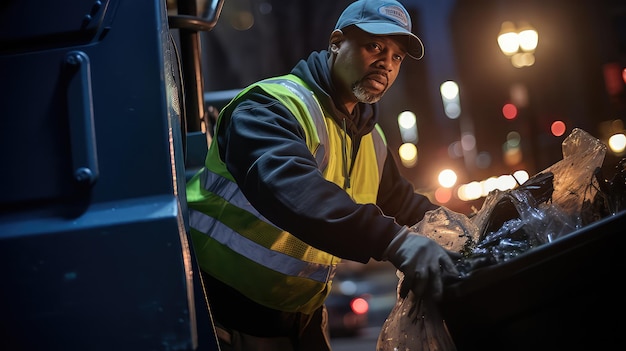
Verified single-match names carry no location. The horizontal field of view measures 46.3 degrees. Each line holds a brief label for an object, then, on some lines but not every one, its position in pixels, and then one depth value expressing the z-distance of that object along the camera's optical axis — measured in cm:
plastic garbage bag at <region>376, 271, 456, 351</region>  199
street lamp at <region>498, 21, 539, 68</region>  1283
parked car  1170
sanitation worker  214
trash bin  177
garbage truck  172
